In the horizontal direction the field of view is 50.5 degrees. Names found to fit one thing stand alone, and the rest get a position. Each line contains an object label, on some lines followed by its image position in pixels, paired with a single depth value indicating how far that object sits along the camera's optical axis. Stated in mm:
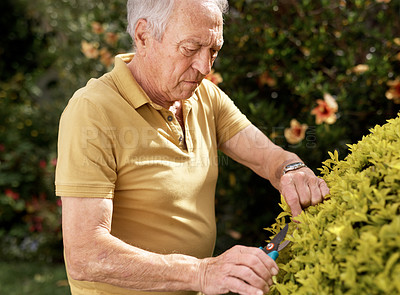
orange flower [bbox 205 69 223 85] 3322
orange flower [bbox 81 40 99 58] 4434
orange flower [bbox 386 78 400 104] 3061
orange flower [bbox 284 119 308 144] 3238
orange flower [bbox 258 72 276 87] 3639
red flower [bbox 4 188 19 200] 4902
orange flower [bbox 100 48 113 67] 4398
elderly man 1498
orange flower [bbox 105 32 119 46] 4355
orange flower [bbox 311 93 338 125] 3104
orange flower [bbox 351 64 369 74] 3237
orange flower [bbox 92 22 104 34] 4348
